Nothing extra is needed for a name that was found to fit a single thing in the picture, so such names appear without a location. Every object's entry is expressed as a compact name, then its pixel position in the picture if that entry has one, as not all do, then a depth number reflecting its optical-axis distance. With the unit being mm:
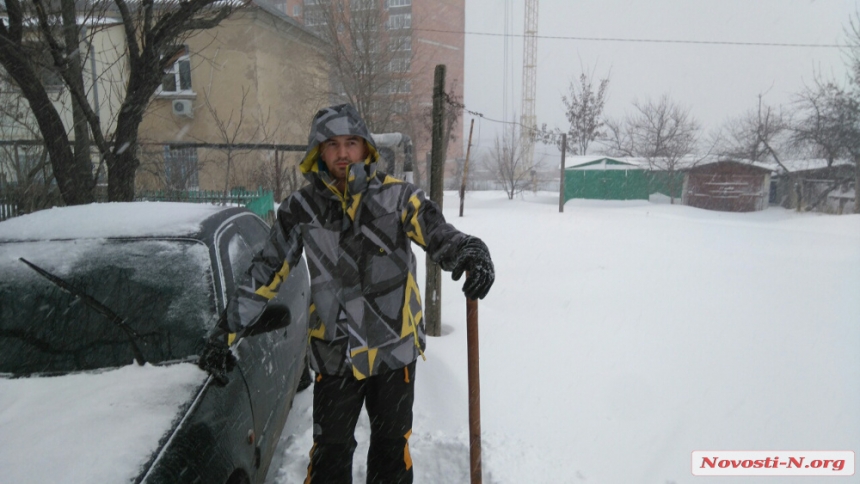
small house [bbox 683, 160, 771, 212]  23922
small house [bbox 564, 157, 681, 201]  28031
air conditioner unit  15125
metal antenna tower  49903
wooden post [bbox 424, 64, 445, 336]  4324
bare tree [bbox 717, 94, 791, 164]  26031
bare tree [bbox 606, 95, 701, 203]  27562
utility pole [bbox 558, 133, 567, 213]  19588
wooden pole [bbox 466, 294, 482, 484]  2039
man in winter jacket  1859
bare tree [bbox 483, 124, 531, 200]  26891
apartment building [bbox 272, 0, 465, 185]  19250
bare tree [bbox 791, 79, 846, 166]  18938
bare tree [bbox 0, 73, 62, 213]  5199
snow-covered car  1445
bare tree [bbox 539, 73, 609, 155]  39500
